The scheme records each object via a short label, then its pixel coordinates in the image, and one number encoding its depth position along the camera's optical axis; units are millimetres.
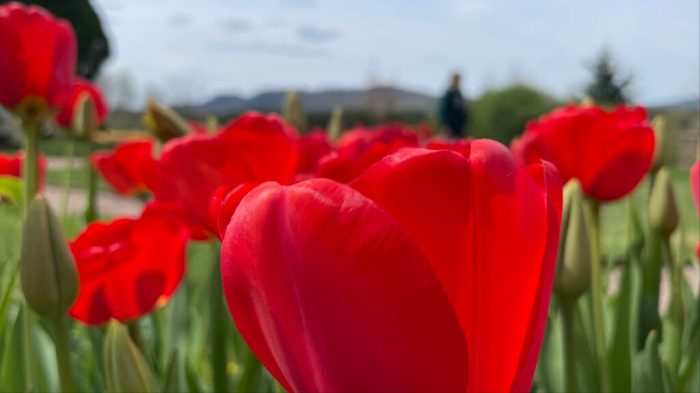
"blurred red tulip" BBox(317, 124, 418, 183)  578
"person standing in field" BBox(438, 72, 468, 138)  9132
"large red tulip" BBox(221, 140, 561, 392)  265
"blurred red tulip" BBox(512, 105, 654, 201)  844
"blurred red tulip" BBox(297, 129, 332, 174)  892
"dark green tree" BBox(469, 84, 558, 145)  11695
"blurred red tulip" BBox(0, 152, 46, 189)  935
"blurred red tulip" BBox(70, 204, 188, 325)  729
